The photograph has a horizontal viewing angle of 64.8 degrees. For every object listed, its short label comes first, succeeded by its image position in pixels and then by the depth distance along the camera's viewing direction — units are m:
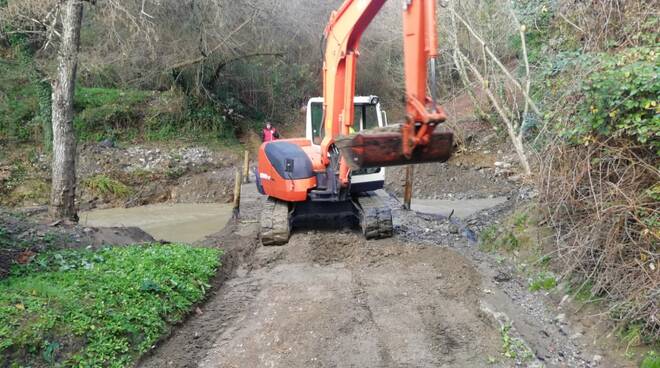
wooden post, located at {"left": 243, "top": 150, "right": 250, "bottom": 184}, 15.78
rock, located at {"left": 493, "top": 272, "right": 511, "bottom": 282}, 6.65
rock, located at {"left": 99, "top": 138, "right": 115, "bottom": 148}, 17.94
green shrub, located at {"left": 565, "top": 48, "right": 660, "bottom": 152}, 4.78
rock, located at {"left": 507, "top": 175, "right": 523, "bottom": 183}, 14.43
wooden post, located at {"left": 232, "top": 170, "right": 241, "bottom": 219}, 11.65
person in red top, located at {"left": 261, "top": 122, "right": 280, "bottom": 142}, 15.25
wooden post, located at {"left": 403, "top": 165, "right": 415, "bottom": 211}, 11.21
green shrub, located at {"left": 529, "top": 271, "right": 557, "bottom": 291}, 6.14
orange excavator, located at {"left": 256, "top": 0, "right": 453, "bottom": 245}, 4.75
